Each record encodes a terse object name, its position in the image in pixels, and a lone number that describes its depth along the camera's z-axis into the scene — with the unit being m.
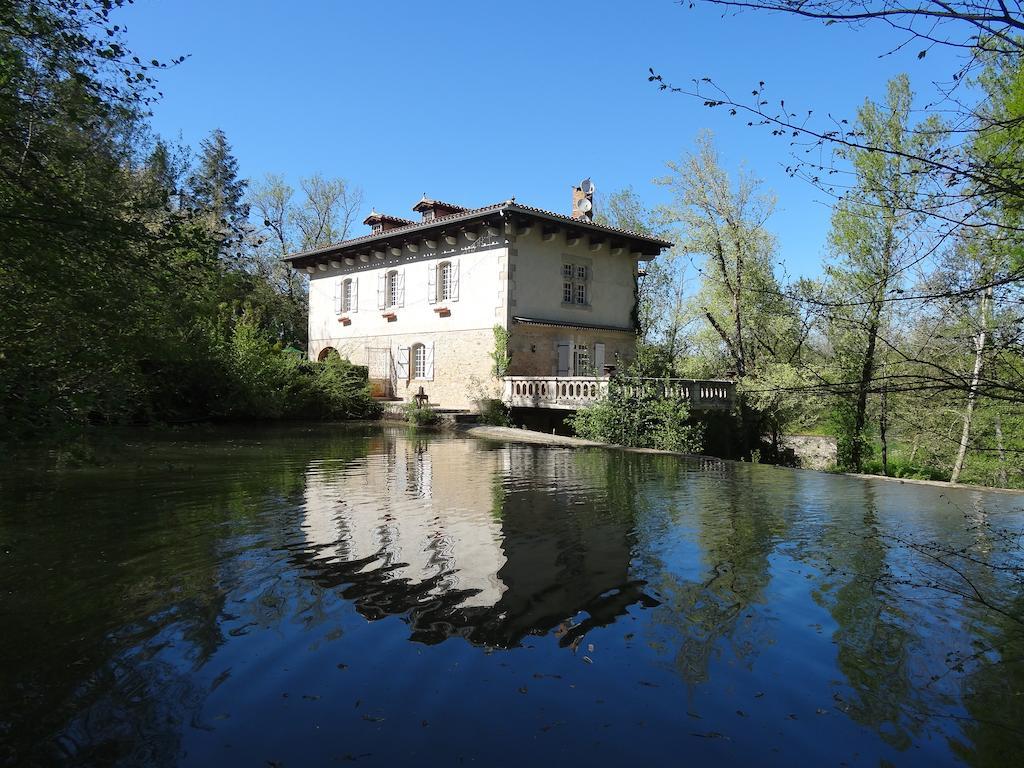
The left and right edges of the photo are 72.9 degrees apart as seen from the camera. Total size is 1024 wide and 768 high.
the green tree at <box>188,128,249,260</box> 40.33
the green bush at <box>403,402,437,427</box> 21.56
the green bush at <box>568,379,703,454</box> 17.06
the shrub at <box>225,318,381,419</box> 20.72
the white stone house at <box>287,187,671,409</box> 22.02
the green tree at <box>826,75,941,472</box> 17.47
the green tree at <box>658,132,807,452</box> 24.20
